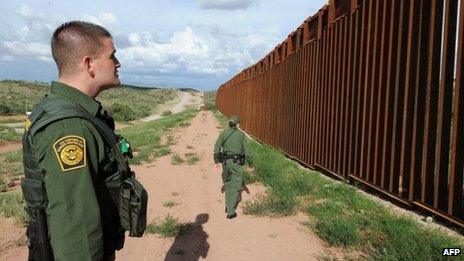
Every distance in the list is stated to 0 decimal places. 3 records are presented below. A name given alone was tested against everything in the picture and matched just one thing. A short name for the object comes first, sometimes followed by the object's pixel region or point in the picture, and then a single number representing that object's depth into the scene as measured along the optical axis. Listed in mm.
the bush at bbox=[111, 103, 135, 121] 57938
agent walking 7730
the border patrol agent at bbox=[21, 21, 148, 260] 1901
